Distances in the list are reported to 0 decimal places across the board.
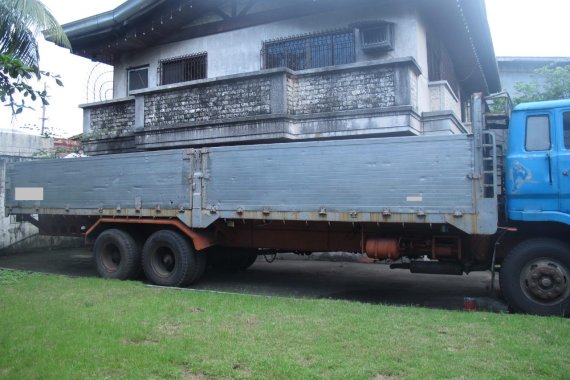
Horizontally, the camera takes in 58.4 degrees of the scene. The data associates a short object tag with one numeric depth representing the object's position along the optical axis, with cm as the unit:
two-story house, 1043
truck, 704
